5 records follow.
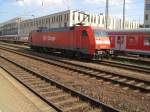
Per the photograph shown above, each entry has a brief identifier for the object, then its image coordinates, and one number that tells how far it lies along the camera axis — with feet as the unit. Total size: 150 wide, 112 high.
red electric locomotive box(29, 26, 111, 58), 36.56
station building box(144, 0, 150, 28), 129.63
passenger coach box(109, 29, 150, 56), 42.12
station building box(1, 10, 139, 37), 154.62
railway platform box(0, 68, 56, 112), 12.94
